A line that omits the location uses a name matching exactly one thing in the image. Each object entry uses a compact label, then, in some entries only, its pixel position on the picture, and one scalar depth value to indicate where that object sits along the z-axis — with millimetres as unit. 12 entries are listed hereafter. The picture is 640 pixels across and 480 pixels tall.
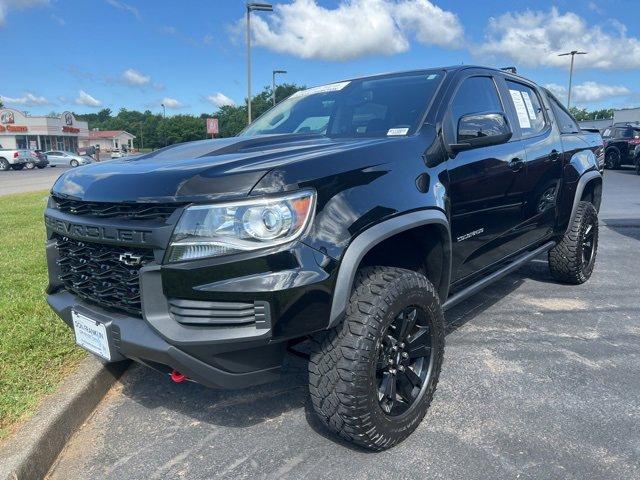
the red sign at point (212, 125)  20627
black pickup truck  1997
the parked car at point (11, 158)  34281
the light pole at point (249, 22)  18547
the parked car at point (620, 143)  20531
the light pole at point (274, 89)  29658
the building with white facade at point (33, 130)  55562
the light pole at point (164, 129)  85225
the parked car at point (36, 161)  35625
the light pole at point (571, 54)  41219
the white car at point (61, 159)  41094
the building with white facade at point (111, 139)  88938
